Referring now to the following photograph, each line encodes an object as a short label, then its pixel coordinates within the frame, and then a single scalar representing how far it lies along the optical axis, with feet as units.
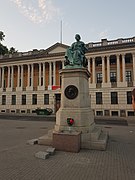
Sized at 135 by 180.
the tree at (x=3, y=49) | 131.50
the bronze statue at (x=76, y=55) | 32.23
